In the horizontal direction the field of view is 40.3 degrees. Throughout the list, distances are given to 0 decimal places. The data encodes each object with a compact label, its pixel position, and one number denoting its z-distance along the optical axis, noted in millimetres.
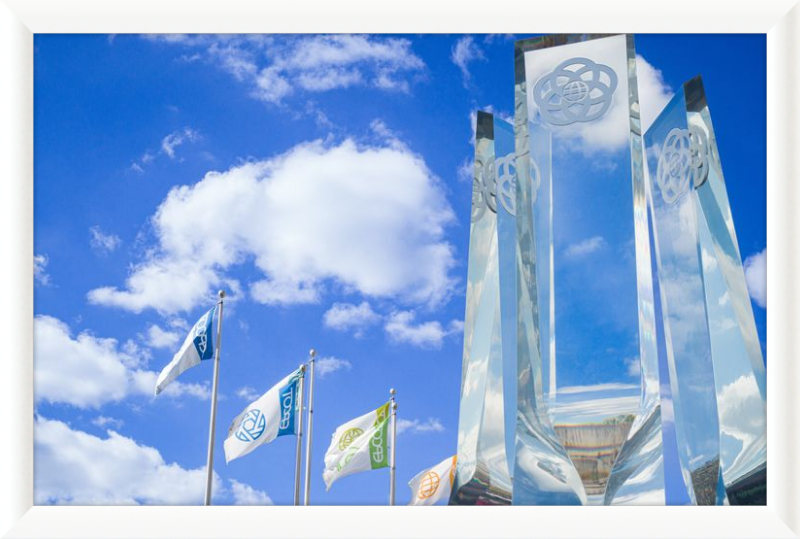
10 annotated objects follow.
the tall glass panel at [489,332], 8664
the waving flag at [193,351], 10117
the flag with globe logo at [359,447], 11453
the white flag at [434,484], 12156
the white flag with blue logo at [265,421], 10492
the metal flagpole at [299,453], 11297
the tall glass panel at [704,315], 7949
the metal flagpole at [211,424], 10156
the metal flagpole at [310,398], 12039
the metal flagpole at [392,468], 13195
